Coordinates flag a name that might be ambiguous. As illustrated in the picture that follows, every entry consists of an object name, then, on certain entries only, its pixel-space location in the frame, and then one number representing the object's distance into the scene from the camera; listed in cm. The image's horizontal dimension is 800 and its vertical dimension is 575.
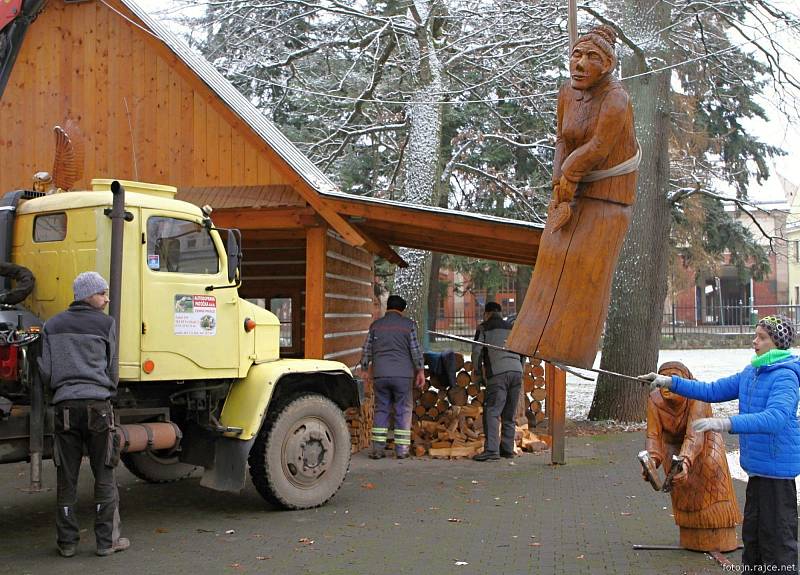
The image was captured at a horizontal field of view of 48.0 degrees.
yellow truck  672
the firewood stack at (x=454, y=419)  1132
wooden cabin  1063
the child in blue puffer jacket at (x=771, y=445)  493
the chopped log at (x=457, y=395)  1212
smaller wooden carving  612
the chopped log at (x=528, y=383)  1313
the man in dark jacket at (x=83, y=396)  611
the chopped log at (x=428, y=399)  1209
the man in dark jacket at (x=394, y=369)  1064
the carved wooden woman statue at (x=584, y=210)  535
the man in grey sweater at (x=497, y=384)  1077
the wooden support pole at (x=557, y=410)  1041
